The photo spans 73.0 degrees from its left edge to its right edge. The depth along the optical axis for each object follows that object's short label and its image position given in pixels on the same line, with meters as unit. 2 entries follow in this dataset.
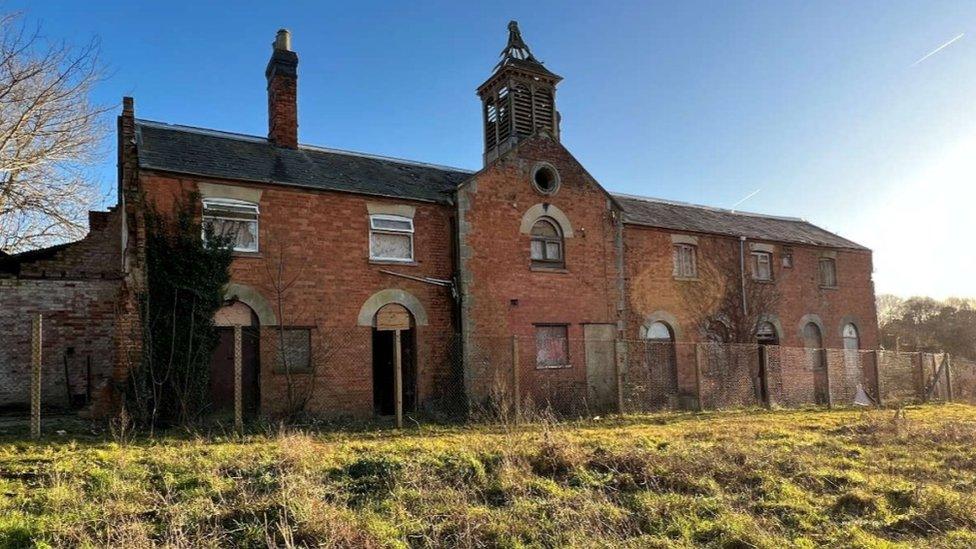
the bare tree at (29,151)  18.20
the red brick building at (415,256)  14.09
